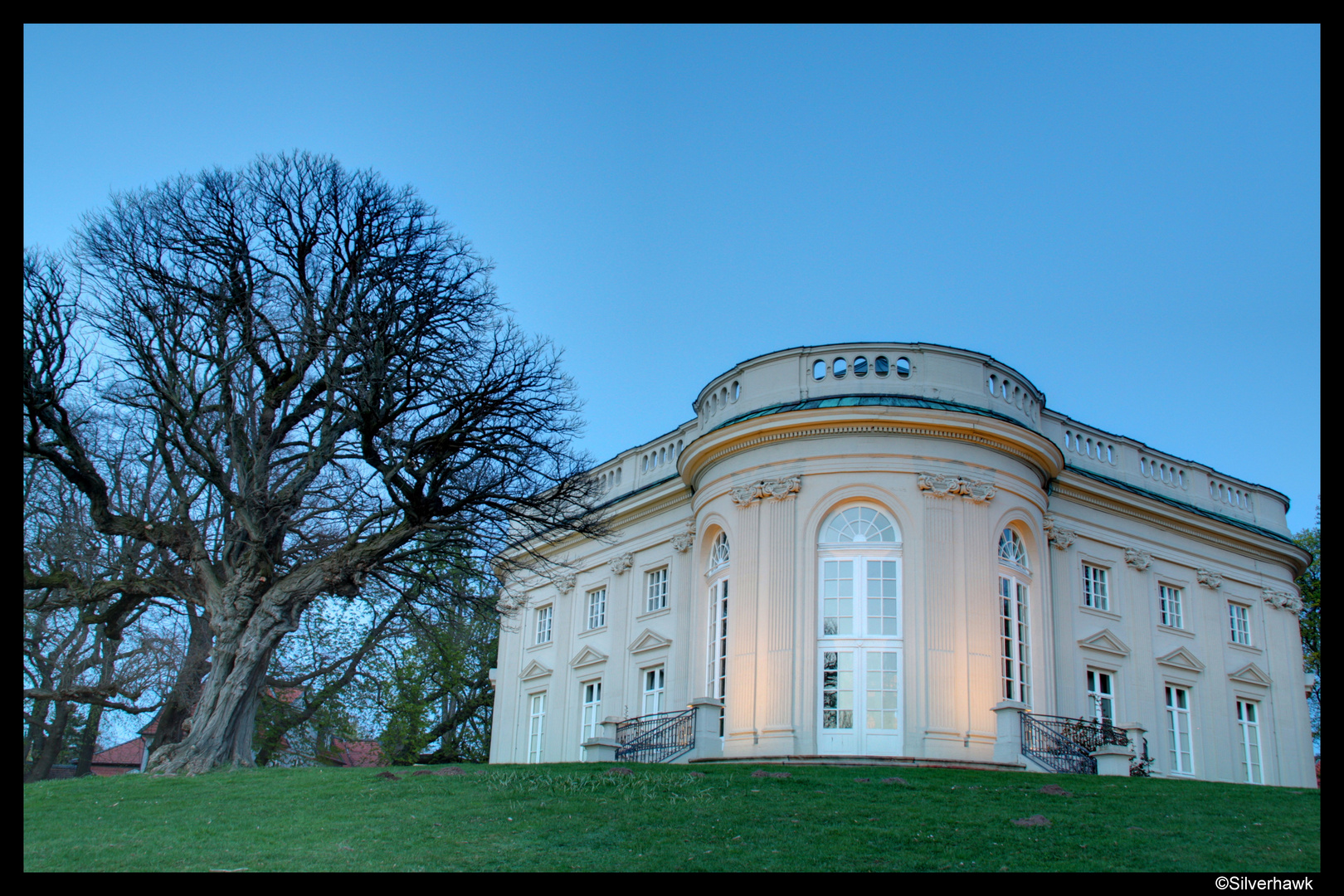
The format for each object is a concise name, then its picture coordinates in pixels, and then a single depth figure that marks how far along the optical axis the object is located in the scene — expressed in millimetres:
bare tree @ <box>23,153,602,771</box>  17672
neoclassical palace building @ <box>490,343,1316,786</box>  20547
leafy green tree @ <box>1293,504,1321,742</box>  35719
